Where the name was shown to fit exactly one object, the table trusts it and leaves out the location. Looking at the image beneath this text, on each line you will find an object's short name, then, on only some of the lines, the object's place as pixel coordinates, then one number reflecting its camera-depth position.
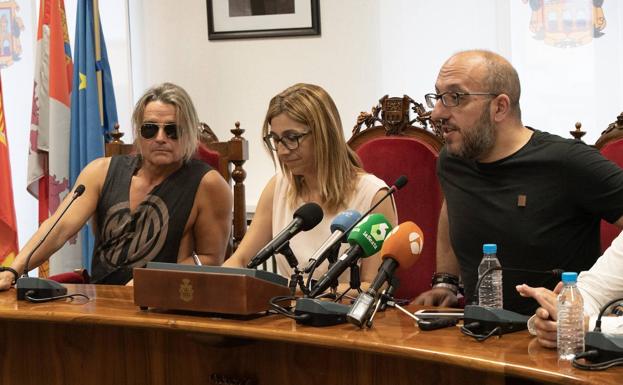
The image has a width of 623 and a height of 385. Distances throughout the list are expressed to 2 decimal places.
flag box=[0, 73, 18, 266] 4.69
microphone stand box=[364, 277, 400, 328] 2.19
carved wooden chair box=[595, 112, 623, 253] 3.10
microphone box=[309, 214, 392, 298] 2.18
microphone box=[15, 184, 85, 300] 2.70
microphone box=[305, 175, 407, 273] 2.23
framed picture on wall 4.89
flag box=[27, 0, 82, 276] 4.68
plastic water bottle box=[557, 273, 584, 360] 1.84
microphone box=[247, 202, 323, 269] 2.26
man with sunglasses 3.43
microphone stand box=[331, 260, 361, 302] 2.27
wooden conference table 1.89
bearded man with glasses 2.72
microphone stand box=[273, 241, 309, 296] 2.29
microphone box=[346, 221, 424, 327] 2.10
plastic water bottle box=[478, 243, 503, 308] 2.40
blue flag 4.69
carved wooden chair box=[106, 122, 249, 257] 3.79
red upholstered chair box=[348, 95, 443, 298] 3.39
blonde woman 2.95
